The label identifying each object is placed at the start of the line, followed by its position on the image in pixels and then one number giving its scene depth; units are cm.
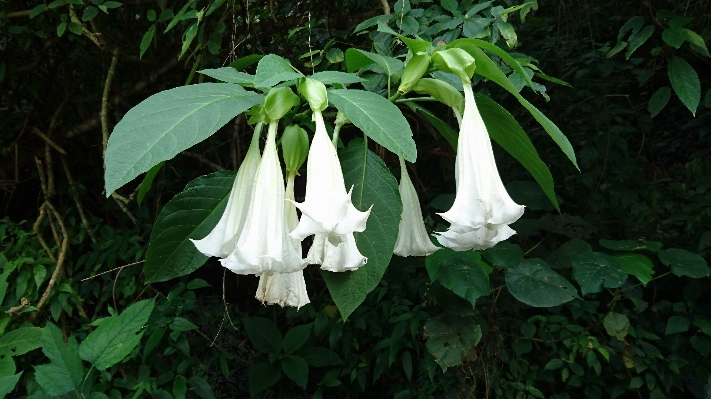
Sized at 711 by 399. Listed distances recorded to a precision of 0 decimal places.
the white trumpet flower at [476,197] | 50
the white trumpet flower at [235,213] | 54
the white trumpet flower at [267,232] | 49
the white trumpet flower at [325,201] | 46
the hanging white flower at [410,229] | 66
